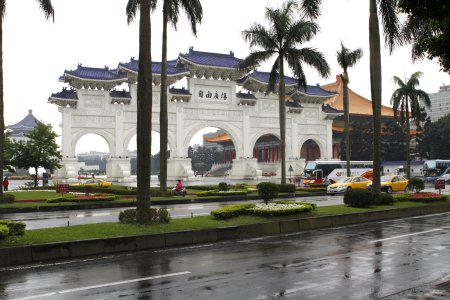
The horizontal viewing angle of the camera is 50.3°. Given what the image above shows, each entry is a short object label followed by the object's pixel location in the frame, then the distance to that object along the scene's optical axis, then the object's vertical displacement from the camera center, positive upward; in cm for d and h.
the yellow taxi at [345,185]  3450 -120
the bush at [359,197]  1942 -119
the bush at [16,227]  1136 -130
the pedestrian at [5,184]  3749 -91
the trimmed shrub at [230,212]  1519 -135
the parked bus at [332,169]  5391 -5
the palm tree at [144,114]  1389 +168
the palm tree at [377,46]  2053 +524
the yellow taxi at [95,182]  4221 -97
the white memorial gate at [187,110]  5116 +706
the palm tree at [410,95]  4409 +678
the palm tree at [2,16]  2219 +731
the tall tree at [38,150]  3791 +177
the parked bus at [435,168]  6159 -7
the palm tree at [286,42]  3153 +851
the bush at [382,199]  2059 -134
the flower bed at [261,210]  1531 -134
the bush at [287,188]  3254 -130
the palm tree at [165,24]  2508 +784
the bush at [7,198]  2338 -127
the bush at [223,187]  3212 -114
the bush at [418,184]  2542 -87
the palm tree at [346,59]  3638 +832
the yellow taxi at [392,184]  3500 -116
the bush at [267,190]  1714 -74
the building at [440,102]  17912 +2497
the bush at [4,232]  1061 -132
